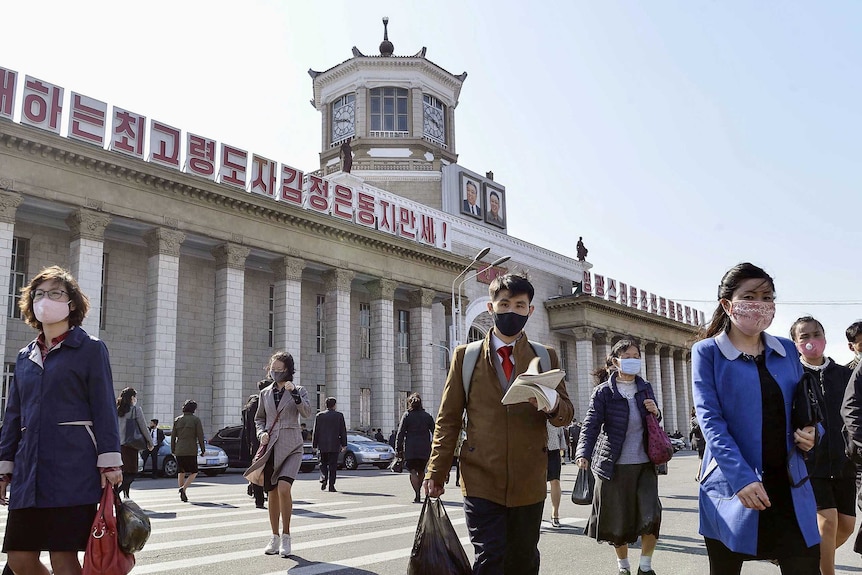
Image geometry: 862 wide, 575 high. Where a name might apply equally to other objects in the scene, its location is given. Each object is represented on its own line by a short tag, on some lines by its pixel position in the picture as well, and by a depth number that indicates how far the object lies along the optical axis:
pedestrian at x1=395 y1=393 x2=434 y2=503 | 14.41
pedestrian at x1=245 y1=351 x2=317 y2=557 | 8.05
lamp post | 36.91
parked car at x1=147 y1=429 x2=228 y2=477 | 21.48
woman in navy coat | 4.07
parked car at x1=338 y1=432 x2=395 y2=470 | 26.38
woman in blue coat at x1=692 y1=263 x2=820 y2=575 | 3.48
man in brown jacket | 4.36
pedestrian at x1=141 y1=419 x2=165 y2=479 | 21.00
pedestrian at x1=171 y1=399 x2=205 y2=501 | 14.34
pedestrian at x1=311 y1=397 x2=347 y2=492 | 16.59
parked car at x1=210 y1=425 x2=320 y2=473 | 24.02
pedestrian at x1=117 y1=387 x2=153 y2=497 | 11.11
